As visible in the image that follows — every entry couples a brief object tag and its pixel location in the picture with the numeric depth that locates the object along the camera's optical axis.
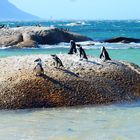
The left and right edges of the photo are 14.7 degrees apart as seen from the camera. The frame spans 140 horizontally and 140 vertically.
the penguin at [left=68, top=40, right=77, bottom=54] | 29.93
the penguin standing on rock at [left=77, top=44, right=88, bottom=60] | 25.86
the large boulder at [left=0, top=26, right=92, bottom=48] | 56.28
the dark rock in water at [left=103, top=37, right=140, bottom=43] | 65.25
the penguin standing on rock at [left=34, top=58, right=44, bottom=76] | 22.12
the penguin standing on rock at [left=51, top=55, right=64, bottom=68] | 23.58
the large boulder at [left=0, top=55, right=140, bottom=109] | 20.95
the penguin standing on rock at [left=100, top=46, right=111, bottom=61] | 26.45
